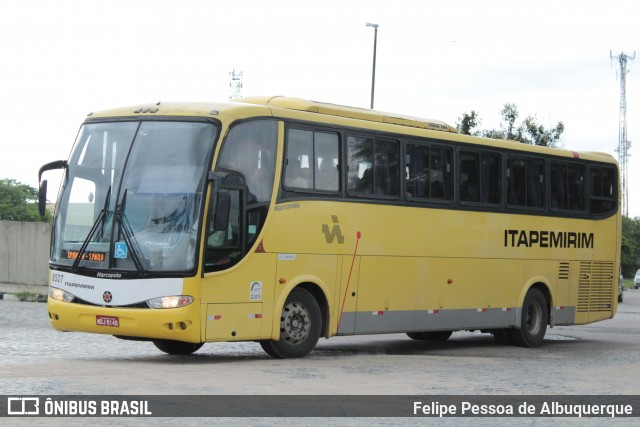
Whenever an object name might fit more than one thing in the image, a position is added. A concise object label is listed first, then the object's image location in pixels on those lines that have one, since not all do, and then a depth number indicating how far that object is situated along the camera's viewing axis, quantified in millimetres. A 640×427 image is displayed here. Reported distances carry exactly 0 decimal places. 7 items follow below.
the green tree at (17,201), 114750
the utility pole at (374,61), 47594
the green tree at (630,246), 119438
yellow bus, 15266
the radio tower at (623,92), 88812
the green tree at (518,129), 52438
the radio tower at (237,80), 78538
